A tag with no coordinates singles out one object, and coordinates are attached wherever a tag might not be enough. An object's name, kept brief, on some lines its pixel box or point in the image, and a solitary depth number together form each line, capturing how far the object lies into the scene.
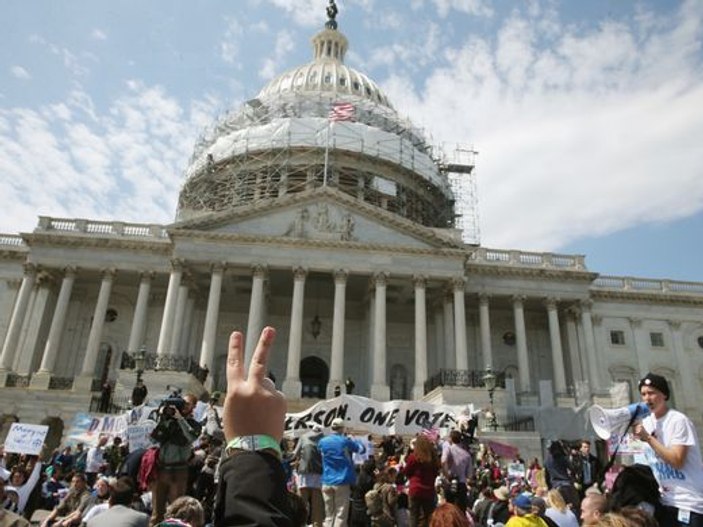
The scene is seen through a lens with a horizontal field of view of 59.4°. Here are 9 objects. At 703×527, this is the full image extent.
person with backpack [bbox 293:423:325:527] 12.43
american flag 51.41
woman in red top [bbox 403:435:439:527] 10.52
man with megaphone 6.02
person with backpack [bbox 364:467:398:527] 12.65
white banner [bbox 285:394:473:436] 23.02
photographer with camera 9.49
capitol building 37.91
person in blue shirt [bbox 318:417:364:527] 11.91
